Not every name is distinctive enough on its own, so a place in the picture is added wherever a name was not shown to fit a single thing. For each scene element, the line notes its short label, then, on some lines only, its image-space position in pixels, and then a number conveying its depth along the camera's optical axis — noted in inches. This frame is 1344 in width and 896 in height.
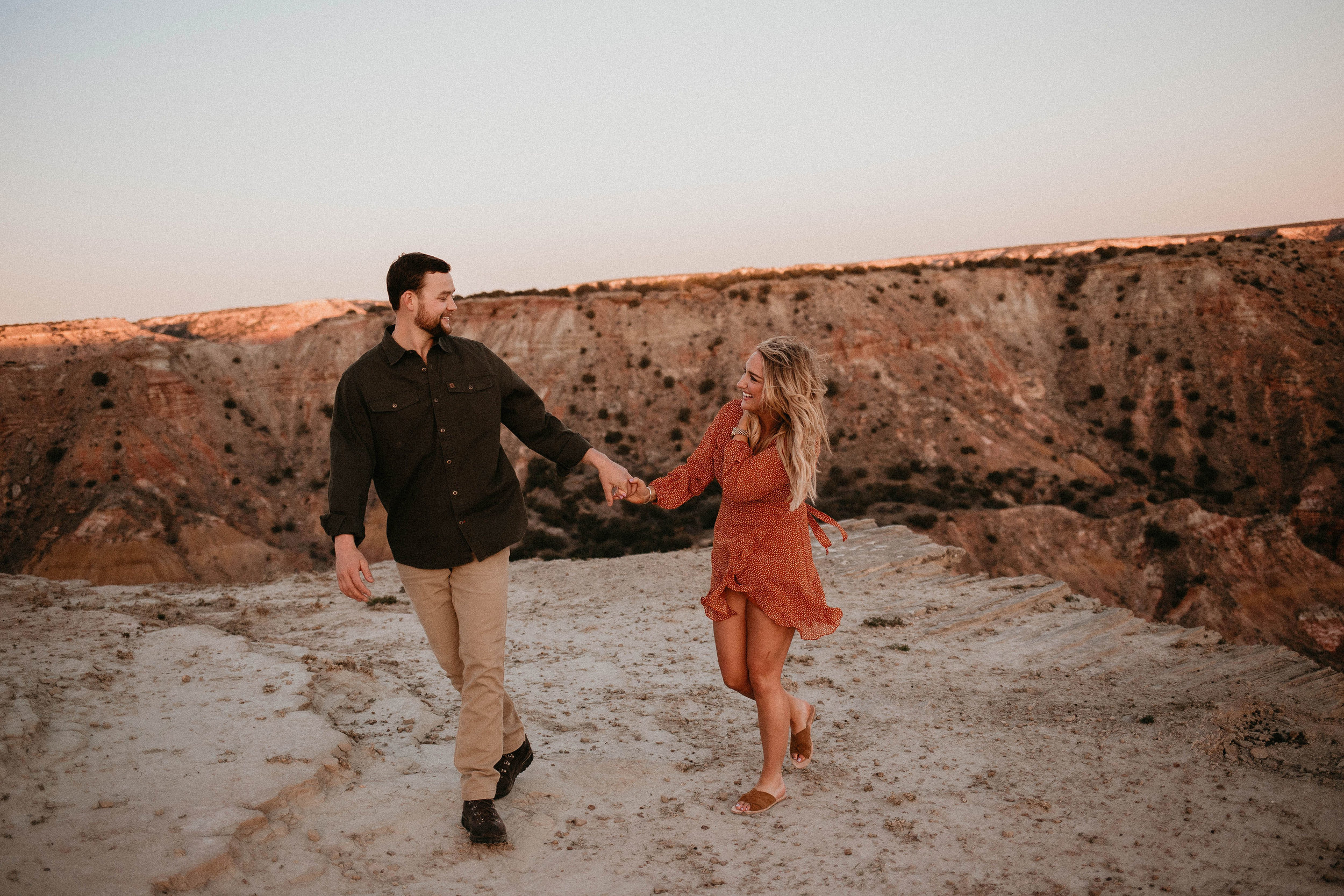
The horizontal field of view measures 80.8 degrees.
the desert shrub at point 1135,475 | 1113.4
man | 135.0
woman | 139.6
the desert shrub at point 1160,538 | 819.4
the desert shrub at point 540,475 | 1044.5
